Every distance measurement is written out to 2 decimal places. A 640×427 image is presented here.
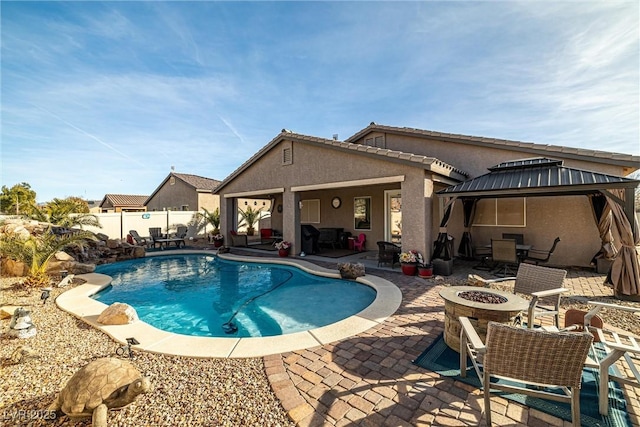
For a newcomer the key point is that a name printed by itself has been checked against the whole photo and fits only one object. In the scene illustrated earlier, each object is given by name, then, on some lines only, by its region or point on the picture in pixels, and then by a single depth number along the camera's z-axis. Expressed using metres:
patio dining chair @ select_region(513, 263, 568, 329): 4.32
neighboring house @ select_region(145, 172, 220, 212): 26.58
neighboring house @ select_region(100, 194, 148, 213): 35.57
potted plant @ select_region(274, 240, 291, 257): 12.89
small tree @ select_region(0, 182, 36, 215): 27.34
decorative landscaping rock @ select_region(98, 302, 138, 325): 5.29
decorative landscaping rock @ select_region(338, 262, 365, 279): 8.68
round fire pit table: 3.74
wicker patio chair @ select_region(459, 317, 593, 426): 2.33
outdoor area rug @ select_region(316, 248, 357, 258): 12.95
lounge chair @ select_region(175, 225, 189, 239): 17.43
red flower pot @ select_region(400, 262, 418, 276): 8.65
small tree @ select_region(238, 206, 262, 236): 21.42
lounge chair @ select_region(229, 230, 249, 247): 16.42
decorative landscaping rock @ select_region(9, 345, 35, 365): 3.91
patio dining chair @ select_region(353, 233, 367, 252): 13.95
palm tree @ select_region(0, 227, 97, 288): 8.18
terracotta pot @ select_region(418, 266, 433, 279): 8.41
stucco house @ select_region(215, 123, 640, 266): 8.78
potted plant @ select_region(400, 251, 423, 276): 8.63
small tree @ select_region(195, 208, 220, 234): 20.30
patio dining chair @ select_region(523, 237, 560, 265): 9.12
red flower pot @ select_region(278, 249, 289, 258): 12.88
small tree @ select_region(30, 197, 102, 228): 13.07
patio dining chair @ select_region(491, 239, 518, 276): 8.32
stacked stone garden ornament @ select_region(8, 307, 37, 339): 4.72
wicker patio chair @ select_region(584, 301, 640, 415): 2.64
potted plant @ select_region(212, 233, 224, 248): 16.43
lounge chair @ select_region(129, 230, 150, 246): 16.59
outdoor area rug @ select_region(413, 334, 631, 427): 2.68
